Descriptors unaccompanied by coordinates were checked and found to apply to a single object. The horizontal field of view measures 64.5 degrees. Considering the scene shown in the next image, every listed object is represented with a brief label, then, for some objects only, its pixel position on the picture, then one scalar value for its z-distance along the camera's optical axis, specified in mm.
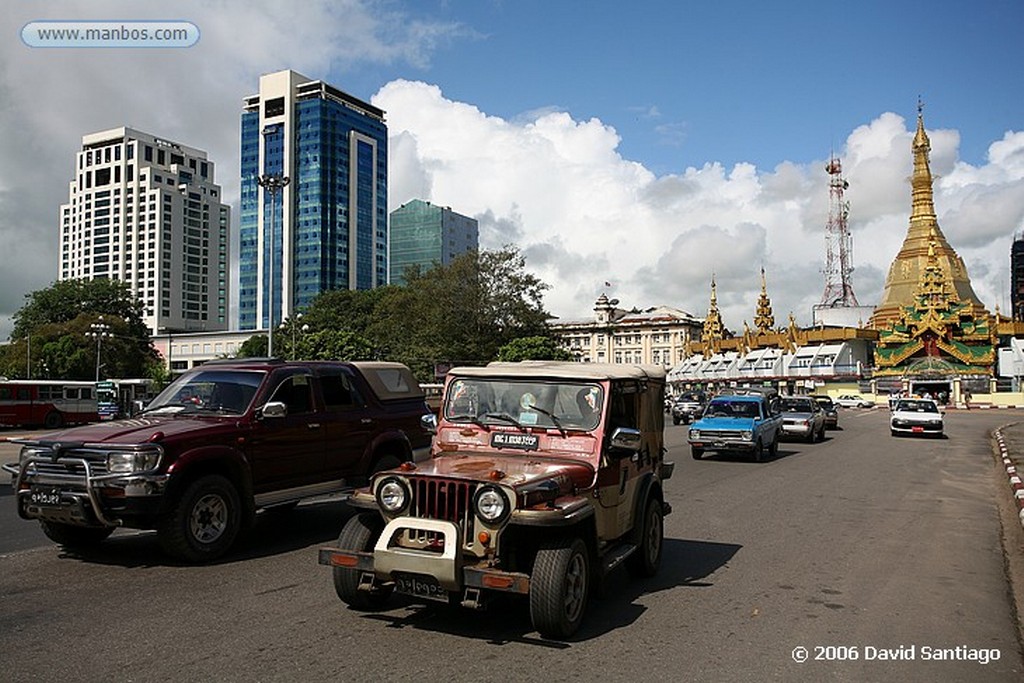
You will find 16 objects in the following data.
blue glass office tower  126062
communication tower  118562
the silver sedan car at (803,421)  27953
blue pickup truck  19969
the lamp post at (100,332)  67600
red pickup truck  7703
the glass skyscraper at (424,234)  148000
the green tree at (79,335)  72000
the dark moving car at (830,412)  36834
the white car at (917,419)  31188
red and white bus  36875
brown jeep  5566
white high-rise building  140250
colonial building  140000
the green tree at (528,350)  56531
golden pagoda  91812
